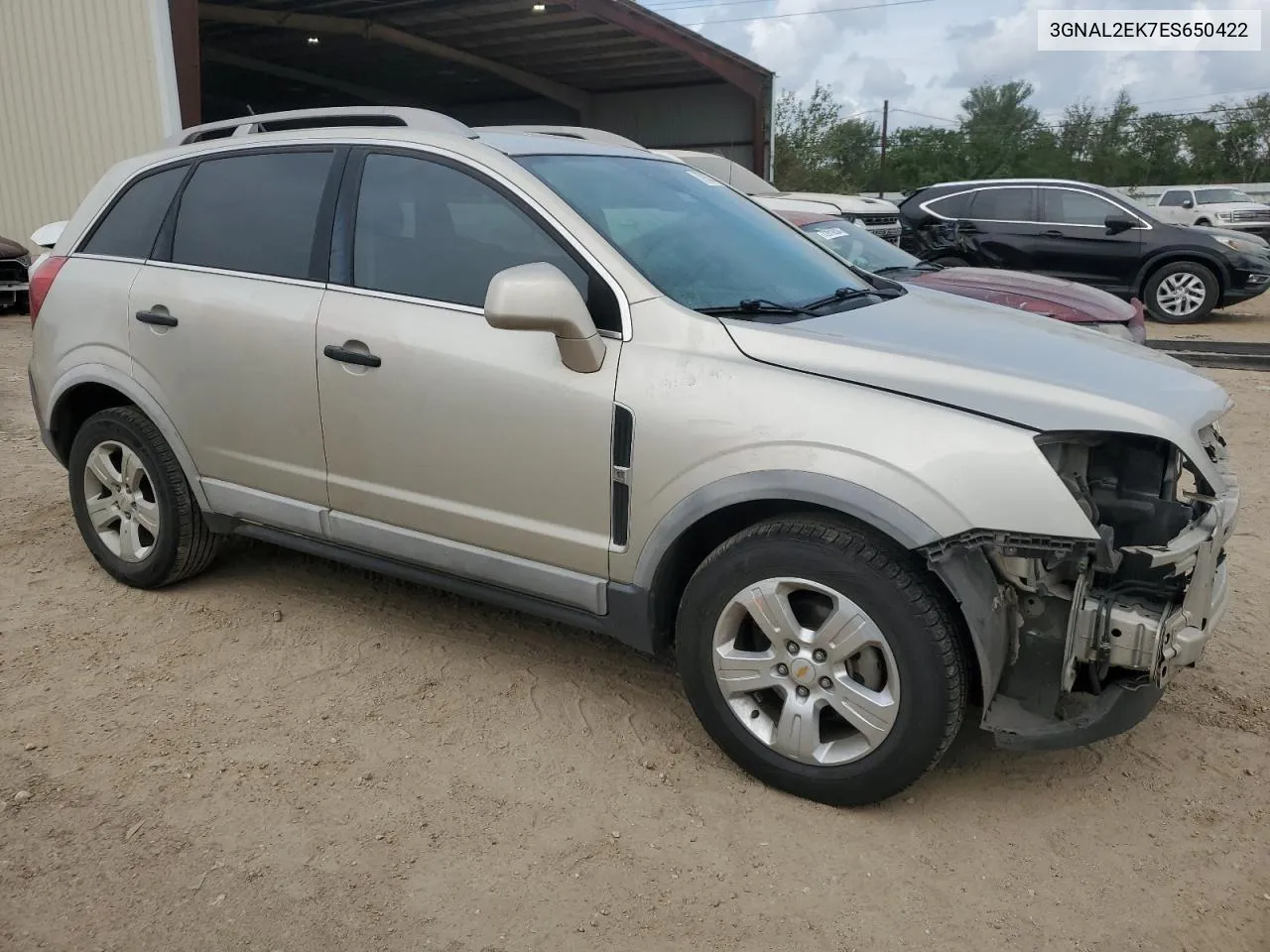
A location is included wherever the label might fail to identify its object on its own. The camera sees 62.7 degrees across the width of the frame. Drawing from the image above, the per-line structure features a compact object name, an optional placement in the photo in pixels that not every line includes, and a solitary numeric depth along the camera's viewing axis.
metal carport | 17.04
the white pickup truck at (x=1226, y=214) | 21.25
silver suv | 2.64
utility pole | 50.25
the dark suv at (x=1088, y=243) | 12.50
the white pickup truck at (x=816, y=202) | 11.55
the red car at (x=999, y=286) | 7.10
